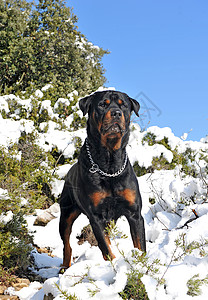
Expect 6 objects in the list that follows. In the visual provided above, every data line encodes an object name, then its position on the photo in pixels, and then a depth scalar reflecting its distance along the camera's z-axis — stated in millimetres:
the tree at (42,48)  12523
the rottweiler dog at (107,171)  3035
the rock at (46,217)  5902
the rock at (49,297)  2613
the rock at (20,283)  3639
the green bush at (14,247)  3824
